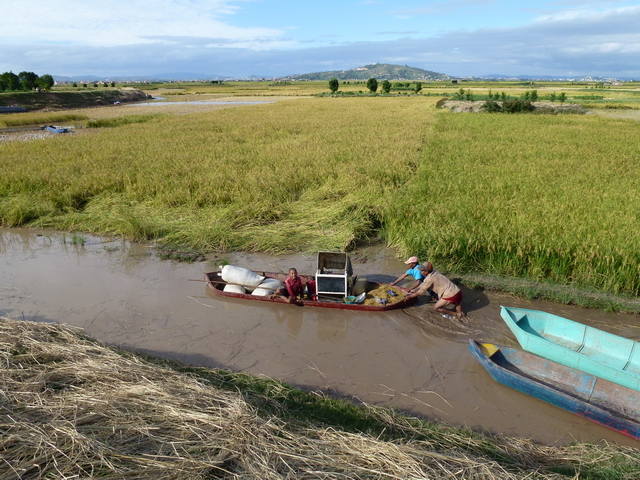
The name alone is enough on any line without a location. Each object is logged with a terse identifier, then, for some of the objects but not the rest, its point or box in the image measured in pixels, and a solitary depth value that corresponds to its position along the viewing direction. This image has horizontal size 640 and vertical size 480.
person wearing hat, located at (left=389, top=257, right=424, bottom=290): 5.97
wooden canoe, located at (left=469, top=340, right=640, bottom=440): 3.72
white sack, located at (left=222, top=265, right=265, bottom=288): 6.34
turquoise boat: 4.02
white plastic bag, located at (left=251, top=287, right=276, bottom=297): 6.25
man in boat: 6.02
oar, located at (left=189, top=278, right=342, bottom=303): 6.16
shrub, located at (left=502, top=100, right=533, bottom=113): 31.56
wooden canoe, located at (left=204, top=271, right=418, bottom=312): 5.84
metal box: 5.98
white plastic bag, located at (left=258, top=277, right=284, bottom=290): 6.29
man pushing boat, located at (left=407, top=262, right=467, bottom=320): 5.68
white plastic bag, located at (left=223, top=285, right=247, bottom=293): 6.34
